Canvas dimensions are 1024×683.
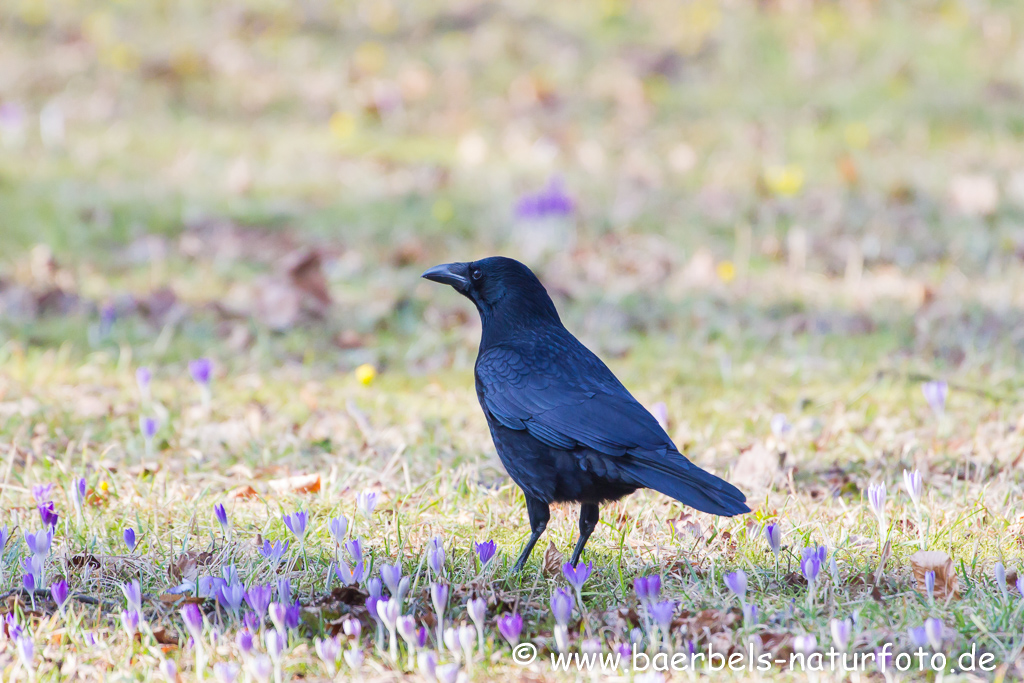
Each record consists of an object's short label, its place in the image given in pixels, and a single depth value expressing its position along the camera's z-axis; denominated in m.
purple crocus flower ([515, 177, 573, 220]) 13.33
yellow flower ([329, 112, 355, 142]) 17.50
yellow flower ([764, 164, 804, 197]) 14.40
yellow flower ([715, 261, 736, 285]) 12.22
